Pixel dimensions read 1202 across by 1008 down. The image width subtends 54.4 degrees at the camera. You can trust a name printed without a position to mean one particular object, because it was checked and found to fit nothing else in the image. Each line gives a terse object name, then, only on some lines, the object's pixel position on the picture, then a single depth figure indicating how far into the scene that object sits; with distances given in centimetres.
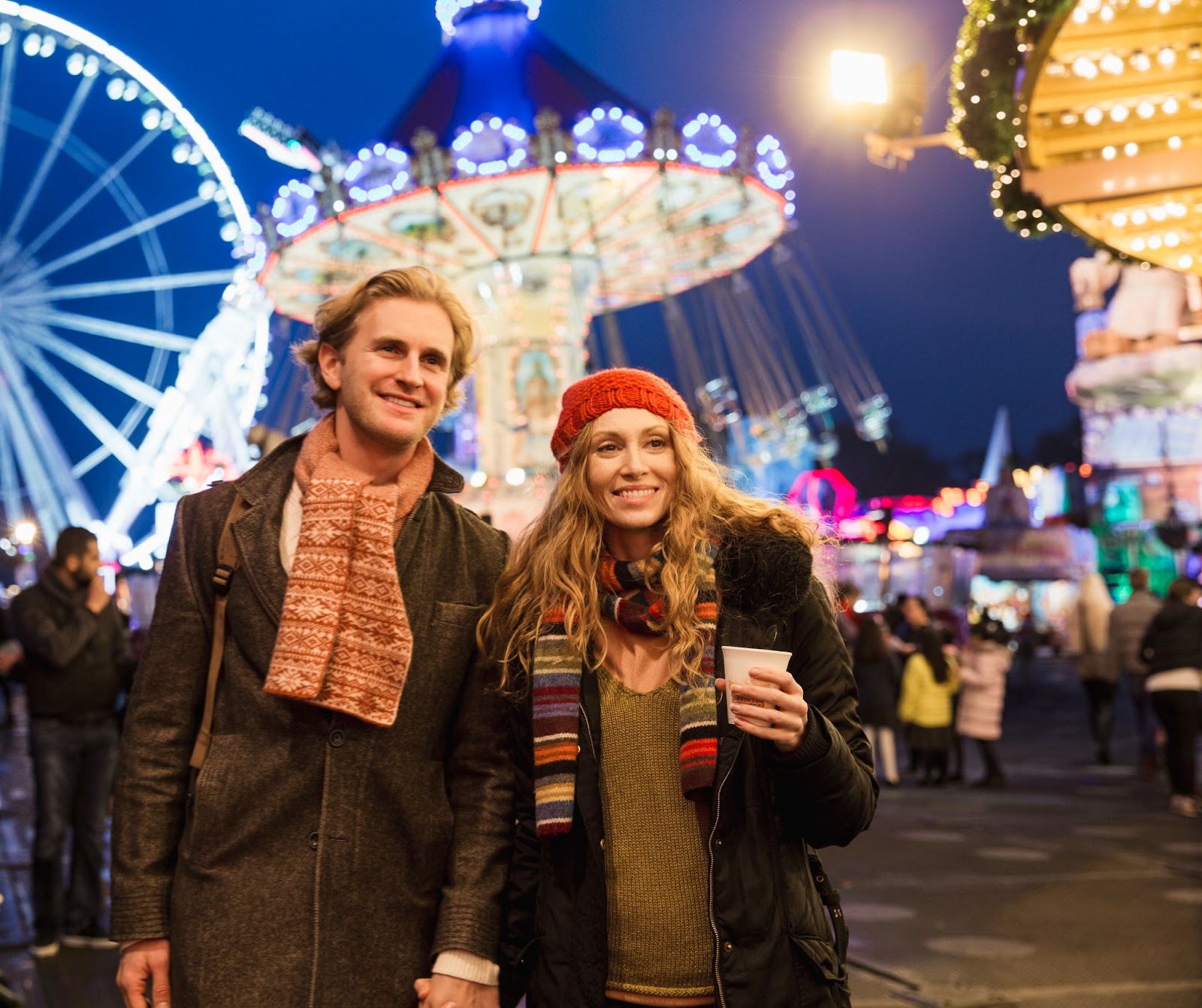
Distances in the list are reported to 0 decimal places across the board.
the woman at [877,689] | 1166
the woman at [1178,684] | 962
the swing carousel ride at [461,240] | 1831
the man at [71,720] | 592
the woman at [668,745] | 237
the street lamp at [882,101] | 933
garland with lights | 577
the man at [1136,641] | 1200
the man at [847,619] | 1236
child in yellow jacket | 1156
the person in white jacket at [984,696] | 1139
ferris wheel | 2166
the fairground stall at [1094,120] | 610
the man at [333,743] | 239
